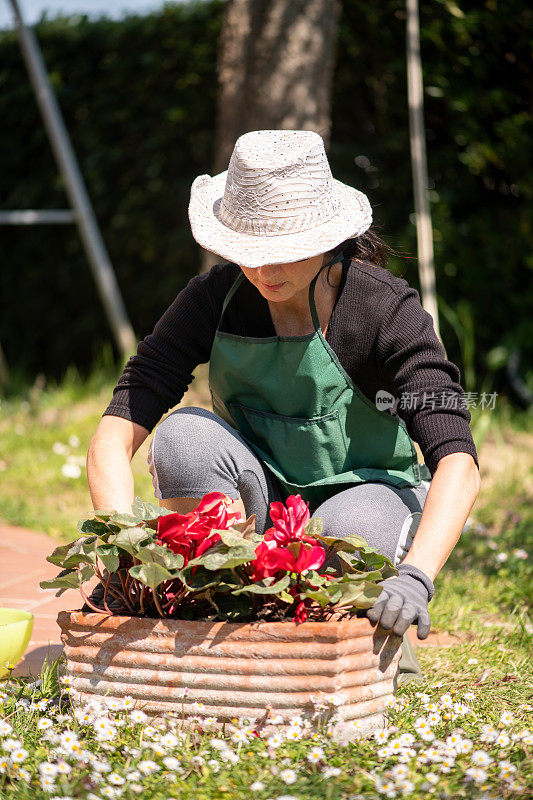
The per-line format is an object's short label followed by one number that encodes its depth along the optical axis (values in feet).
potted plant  20.27
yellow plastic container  21.34
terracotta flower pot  20.25
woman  21.15
